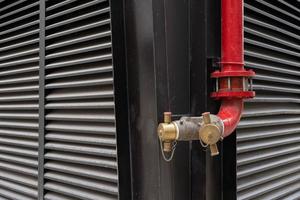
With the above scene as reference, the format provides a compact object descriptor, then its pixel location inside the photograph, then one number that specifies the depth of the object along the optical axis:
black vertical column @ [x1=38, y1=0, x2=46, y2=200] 2.34
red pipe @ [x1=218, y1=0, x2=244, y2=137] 1.61
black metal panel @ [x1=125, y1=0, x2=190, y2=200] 1.74
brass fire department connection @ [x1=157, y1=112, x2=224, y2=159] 1.40
